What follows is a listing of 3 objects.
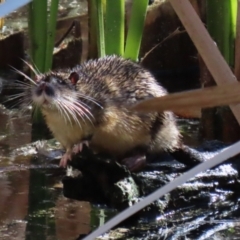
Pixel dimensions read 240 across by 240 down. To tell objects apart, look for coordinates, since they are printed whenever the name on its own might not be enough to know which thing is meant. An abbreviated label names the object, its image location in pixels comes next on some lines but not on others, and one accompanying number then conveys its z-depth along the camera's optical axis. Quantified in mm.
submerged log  5910
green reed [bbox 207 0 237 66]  7934
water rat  6566
